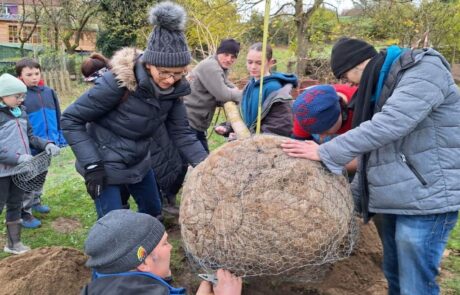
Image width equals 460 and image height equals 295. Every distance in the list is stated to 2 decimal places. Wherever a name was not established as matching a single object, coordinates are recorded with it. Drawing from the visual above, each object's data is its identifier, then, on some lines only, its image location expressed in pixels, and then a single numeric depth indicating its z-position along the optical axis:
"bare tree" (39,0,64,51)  25.39
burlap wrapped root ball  2.00
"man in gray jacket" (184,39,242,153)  4.52
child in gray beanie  4.16
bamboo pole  2.73
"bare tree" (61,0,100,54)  25.42
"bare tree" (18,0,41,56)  24.86
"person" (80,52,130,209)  4.96
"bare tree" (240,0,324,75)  9.78
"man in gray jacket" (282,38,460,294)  2.05
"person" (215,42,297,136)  3.46
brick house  33.84
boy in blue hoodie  5.34
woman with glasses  2.82
